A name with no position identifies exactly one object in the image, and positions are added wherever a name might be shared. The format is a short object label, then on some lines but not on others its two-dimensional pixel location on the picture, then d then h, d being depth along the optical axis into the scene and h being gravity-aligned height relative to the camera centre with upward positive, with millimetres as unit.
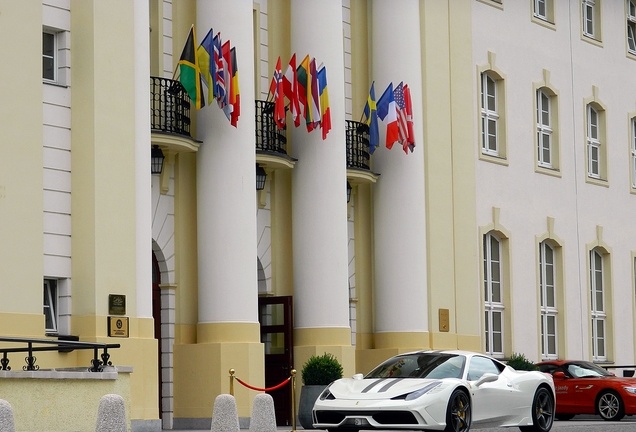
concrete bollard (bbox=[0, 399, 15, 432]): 13153 -939
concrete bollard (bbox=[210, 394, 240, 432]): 17559 -1272
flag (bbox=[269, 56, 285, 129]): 27812 +4794
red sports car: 28344 -1658
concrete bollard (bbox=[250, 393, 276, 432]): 19062 -1383
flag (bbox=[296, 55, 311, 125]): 28250 +5210
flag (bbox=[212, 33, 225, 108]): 25922 +4902
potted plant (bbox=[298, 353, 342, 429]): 25016 -1155
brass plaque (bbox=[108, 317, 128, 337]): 23269 -71
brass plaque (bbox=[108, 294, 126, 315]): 23406 +338
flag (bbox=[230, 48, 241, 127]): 26172 +4520
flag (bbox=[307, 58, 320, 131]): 28391 +4798
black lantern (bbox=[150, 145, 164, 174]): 26234 +3267
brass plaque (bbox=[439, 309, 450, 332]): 32166 -50
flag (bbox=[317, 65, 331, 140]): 28725 +4795
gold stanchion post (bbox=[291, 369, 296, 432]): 20500 -1340
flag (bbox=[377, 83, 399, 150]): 30531 +4767
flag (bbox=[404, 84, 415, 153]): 31078 +4740
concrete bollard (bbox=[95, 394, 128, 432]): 13539 -961
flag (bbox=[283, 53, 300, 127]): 28188 +5042
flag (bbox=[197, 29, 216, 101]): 26016 +5139
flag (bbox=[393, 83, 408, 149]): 30875 +4805
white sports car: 18781 -1179
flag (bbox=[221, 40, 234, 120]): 26047 +4803
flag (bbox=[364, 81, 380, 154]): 30812 +4681
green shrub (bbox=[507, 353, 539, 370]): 31578 -1134
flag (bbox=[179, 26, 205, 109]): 25594 +4947
